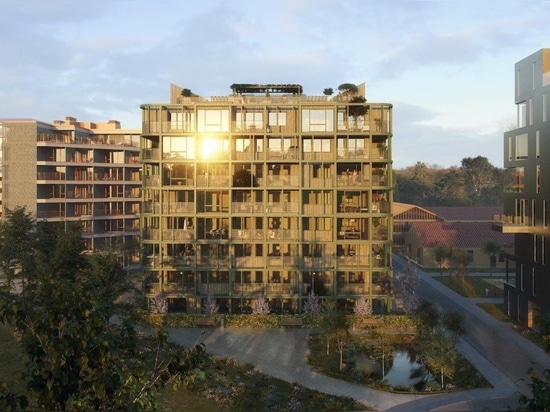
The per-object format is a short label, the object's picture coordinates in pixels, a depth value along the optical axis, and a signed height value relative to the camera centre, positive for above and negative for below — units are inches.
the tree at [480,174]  4357.8 +269.3
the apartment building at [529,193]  1257.4 +36.2
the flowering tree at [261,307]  1392.7 -252.9
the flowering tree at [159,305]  1402.6 -250.6
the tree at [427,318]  1127.6 -230.0
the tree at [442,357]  922.7 -255.3
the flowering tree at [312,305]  1385.3 -248.9
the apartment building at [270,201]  1482.5 +18.6
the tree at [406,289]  1373.0 -218.5
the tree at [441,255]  2089.3 -182.6
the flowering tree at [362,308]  1342.3 -247.1
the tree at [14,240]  1689.2 -102.8
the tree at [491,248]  2163.8 -160.1
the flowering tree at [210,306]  1409.0 -256.4
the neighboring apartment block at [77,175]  2317.9 +147.4
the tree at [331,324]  1076.5 -231.0
